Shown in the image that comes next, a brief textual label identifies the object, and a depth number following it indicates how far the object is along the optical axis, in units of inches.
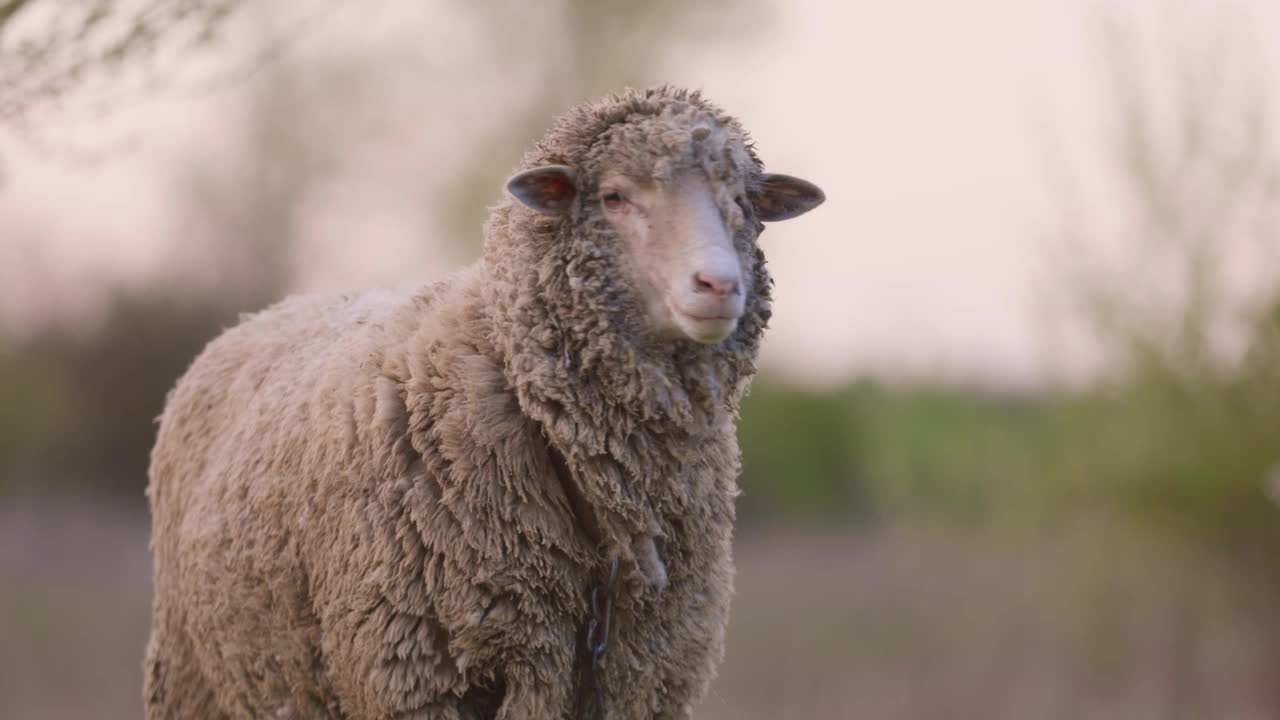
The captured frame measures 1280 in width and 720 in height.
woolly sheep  278.8
